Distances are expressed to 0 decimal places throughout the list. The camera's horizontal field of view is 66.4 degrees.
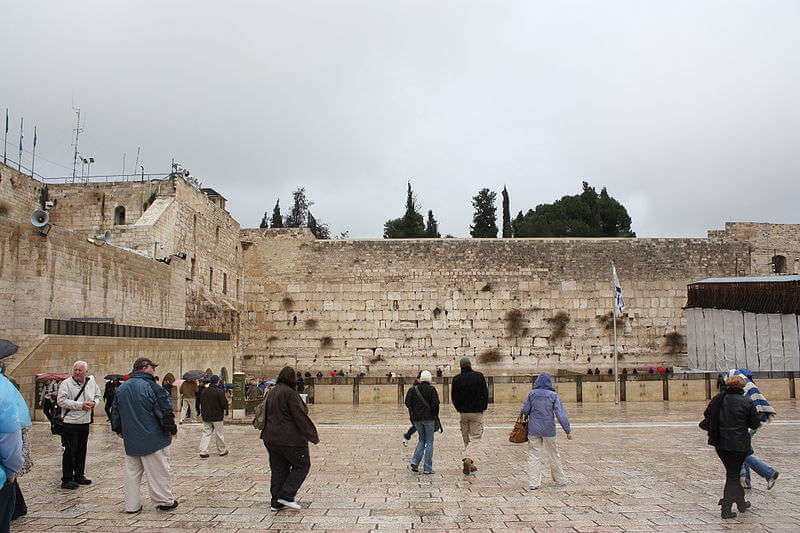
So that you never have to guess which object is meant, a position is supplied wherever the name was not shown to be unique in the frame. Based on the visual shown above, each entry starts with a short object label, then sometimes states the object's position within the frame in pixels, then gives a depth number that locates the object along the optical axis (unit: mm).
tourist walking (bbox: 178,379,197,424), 11812
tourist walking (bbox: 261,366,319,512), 5262
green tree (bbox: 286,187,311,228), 51844
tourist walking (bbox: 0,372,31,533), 3400
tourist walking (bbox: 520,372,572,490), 6195
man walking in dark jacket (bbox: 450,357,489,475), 6949
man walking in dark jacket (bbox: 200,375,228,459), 7969
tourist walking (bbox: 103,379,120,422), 10438
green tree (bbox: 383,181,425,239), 41250
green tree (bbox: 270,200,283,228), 47000
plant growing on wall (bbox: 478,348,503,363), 24719
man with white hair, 5957
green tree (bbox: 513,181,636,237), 43250
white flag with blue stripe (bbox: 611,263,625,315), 17594
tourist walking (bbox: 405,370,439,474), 6824
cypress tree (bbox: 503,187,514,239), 41734
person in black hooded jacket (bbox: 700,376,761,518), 5023
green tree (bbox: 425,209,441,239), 42950
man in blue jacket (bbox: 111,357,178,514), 5105
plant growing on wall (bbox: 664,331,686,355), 25047
